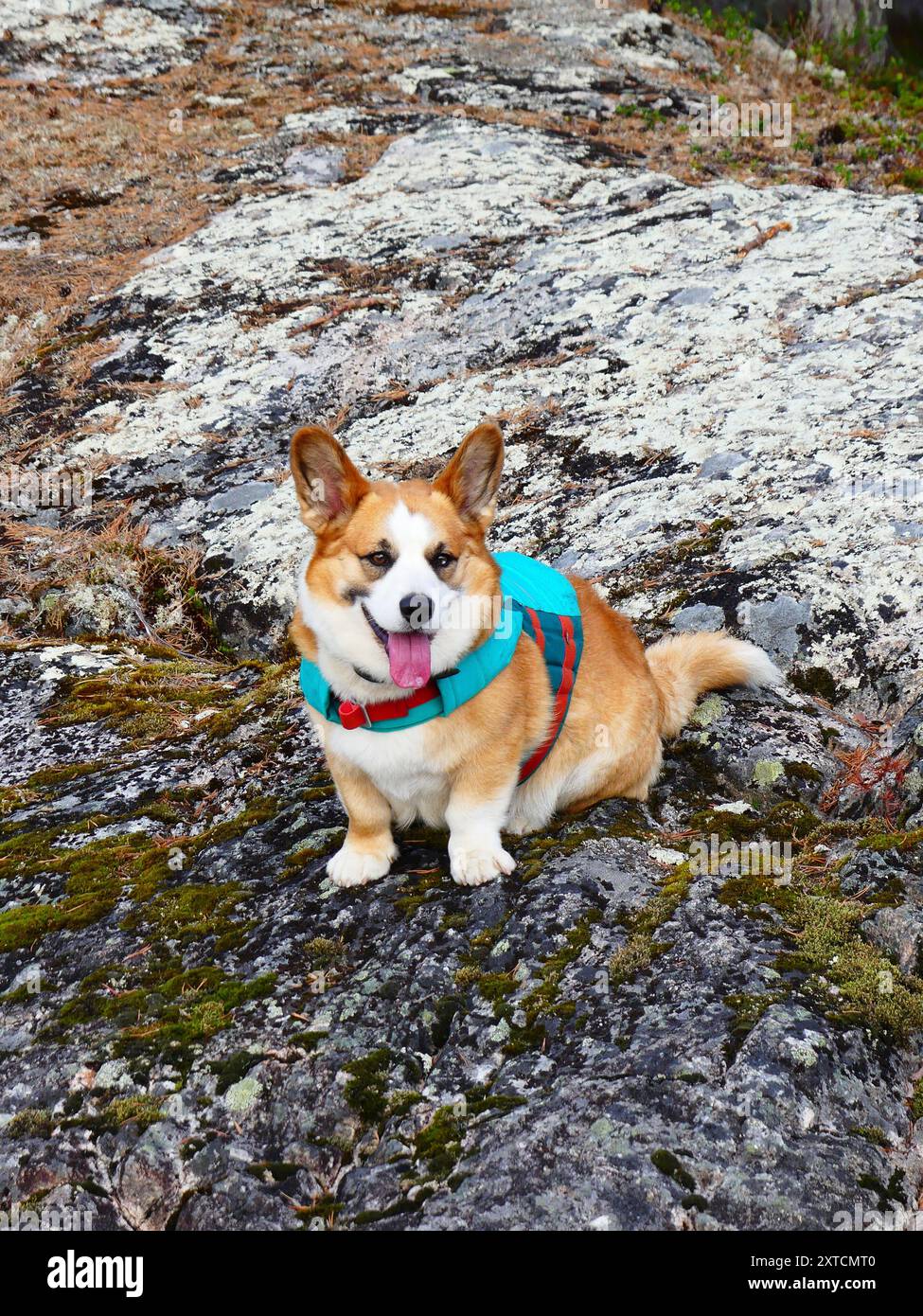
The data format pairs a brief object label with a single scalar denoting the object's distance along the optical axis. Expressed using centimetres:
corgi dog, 328
